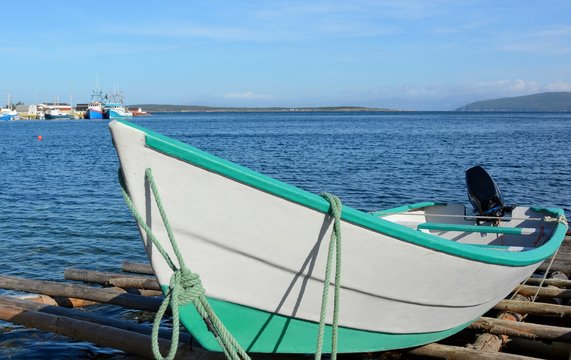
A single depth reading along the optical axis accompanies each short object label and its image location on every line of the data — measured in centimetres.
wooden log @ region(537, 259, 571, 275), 920
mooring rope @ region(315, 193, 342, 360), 457
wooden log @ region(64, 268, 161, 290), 829
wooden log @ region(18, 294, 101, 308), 800
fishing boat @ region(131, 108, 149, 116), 18225
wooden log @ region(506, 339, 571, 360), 631
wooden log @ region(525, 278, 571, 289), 845
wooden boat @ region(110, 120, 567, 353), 431
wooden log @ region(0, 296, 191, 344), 657
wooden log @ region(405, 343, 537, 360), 560
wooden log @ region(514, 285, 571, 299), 798
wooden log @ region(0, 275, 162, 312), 728
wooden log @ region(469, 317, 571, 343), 645
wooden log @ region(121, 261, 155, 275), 922
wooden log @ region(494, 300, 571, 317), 711
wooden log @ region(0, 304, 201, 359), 582
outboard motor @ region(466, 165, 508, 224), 959
